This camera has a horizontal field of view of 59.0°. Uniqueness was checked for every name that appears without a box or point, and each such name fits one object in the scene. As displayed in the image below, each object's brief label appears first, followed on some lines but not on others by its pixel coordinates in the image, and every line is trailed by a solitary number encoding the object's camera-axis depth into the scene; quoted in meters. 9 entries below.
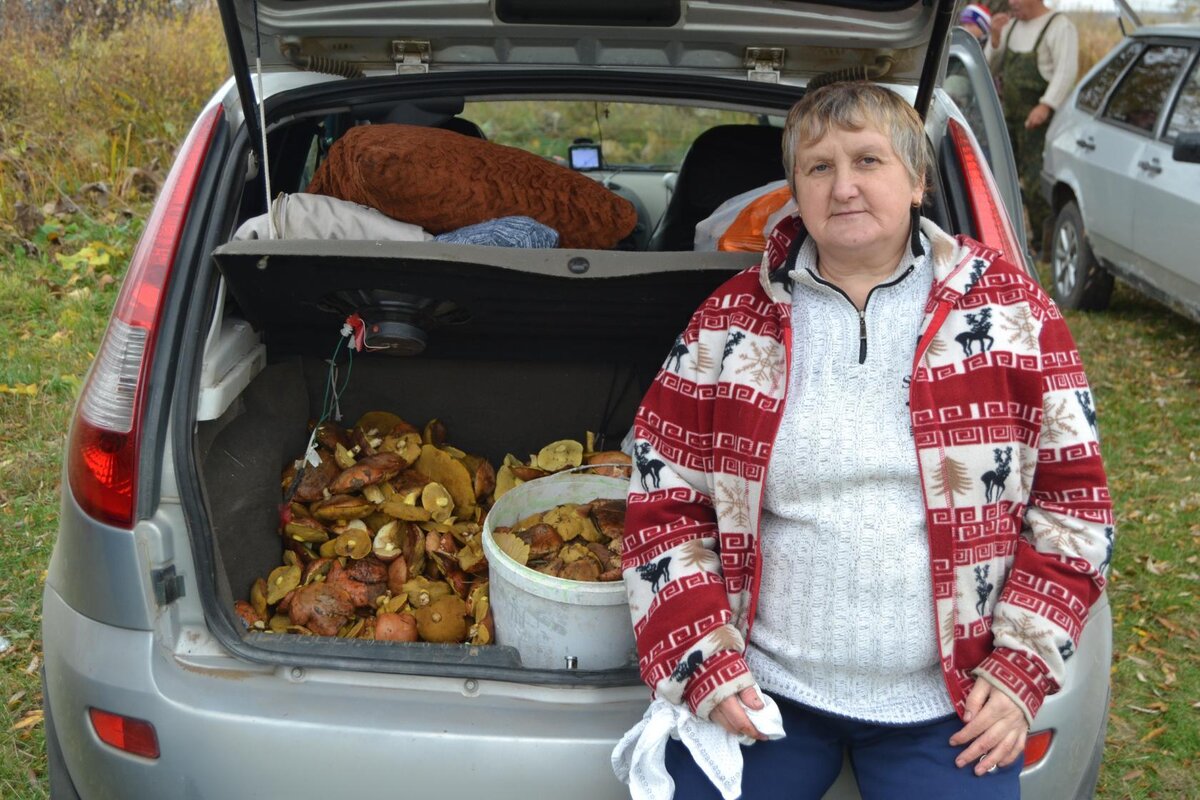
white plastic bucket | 1.91
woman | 1.63
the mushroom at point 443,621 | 2.18
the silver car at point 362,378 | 1.71
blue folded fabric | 2.41
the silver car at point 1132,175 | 5.39
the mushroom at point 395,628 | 2.13
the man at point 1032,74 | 7.31
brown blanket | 2.44
